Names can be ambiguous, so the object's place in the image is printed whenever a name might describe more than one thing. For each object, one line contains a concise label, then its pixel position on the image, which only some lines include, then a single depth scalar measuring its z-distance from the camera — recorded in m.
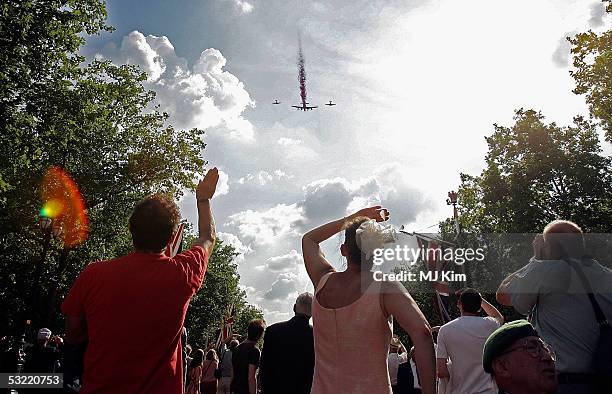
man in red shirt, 2.59
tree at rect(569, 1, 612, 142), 16.91
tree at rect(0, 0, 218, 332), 16.28
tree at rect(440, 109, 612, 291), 32.59
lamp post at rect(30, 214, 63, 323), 16.02
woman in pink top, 2.85
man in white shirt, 5.31
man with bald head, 3.53
